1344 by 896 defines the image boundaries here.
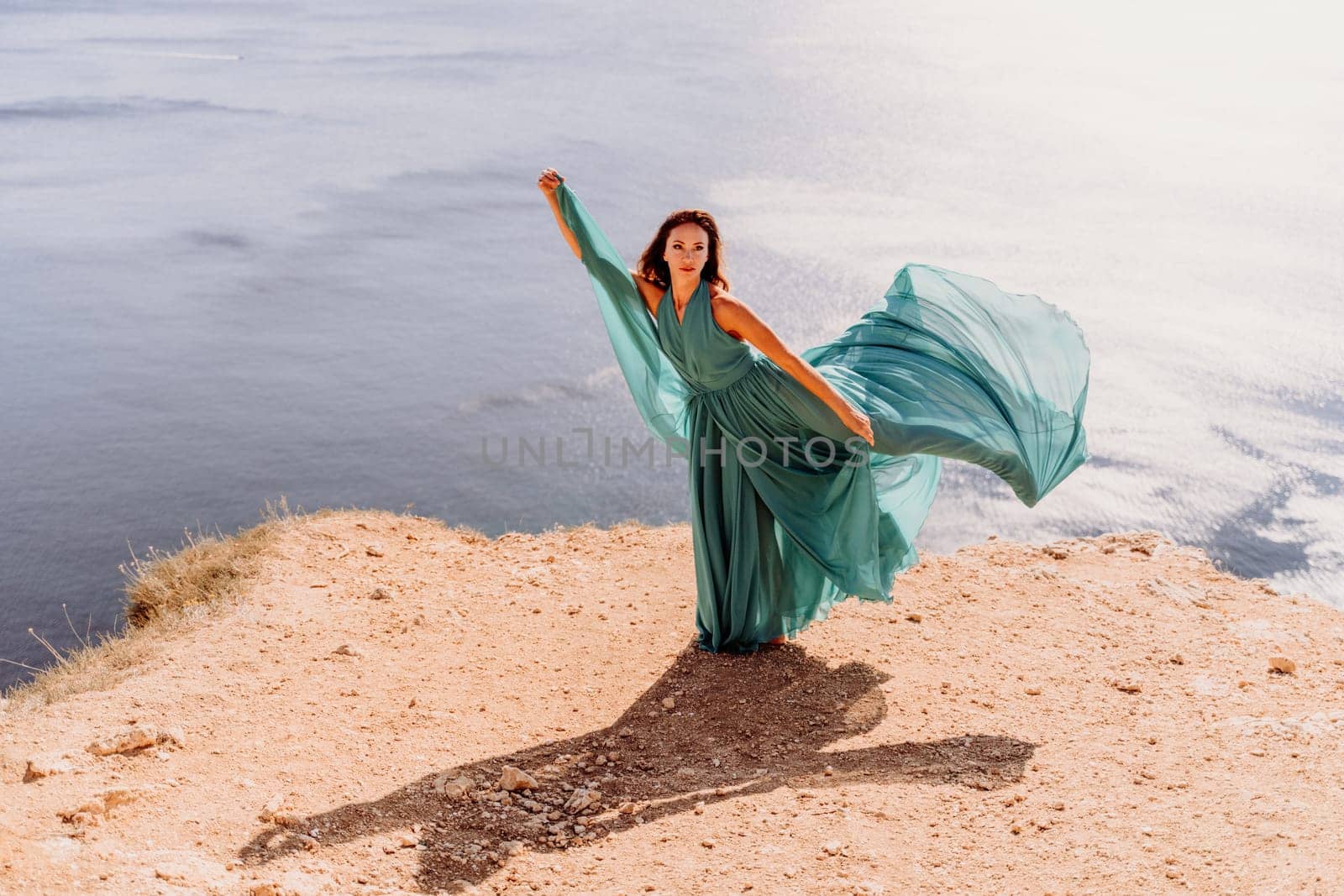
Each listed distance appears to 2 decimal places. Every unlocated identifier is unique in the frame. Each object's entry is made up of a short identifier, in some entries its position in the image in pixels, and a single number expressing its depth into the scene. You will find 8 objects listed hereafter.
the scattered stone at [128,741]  5.59
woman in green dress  5.85
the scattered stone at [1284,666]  6.48
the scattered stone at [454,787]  5.32
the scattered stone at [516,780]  5.42
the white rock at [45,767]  5.36
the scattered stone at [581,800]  5.30
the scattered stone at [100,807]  4.99
